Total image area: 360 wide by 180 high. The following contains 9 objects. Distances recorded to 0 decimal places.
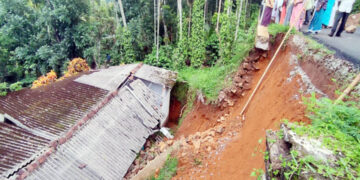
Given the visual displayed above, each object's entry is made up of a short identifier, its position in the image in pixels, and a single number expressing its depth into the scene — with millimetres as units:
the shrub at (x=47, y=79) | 14820
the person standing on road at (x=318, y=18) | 7973
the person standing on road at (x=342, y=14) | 7004
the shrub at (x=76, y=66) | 15780
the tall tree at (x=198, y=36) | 13711
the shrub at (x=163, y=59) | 14586
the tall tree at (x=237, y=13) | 11885
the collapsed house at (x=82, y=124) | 6430
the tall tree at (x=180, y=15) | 13442
